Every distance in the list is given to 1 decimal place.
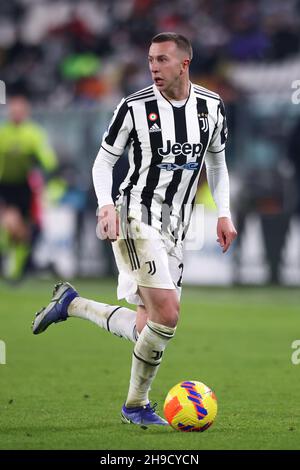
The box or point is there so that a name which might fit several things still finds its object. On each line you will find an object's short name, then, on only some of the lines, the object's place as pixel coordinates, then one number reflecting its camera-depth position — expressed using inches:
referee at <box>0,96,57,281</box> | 1195.9
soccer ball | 414.6
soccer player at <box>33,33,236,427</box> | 435.2
